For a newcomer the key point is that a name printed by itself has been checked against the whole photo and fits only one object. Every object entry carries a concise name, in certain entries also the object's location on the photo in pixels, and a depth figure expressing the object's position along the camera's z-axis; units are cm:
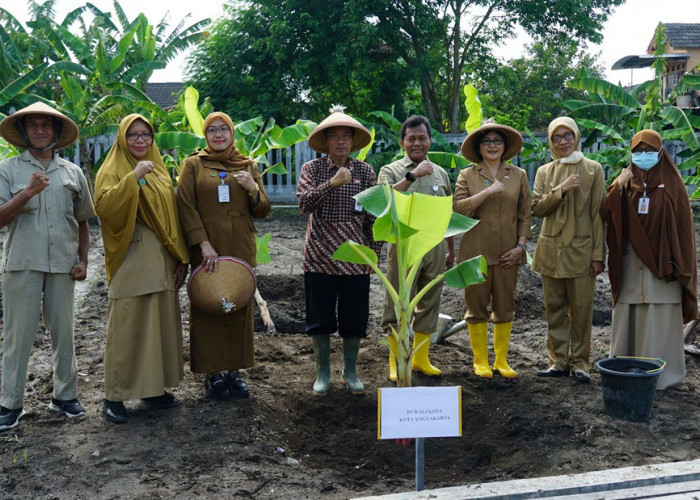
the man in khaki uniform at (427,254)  536
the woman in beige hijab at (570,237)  541
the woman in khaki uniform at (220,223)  484
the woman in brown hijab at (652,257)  523
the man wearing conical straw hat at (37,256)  448
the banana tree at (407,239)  403
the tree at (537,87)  2162
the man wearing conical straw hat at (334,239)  507
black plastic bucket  456
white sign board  343
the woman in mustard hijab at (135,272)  455
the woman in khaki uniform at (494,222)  542
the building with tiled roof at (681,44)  3316
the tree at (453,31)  1581
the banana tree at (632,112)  918
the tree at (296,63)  1506
